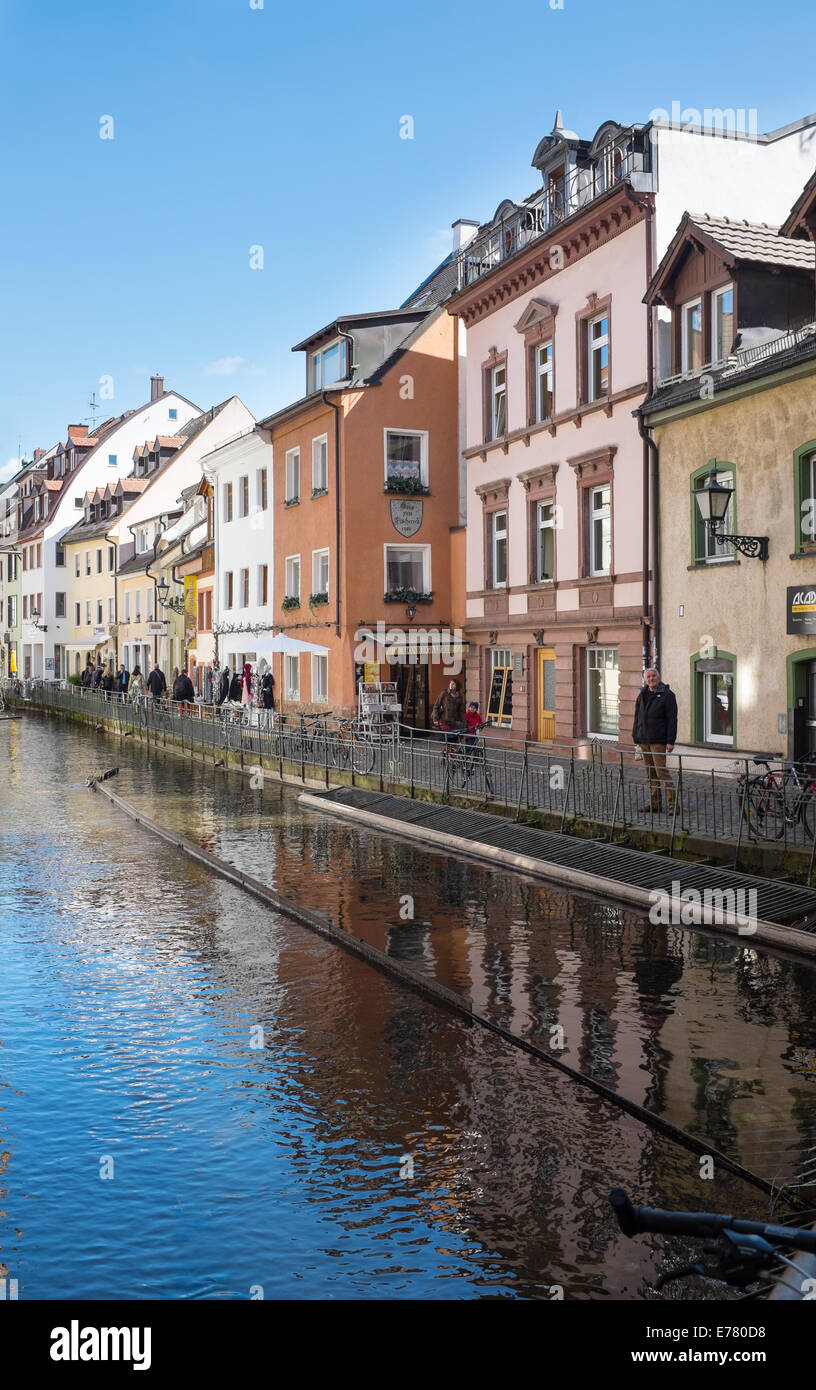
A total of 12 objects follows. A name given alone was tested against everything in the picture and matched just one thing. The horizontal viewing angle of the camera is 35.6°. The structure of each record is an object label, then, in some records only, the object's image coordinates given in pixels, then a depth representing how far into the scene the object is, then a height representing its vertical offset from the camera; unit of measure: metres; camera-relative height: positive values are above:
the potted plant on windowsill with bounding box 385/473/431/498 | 34.28 +5.45
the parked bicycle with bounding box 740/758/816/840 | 12.43 -1.20
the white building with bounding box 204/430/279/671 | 40.69 +4.85
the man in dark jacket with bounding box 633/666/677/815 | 16.36 -0.39
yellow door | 26.88 -0.14
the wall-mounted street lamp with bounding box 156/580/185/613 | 53.75 +3.85
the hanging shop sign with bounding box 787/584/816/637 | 17.58 +1.03
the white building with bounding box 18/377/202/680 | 71.75 +11.85
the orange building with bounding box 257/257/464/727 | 33.91 +4.87
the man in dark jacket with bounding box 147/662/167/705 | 44.95 +0.26
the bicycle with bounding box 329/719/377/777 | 23.86 -1.17
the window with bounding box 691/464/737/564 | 19.81 +2.39
